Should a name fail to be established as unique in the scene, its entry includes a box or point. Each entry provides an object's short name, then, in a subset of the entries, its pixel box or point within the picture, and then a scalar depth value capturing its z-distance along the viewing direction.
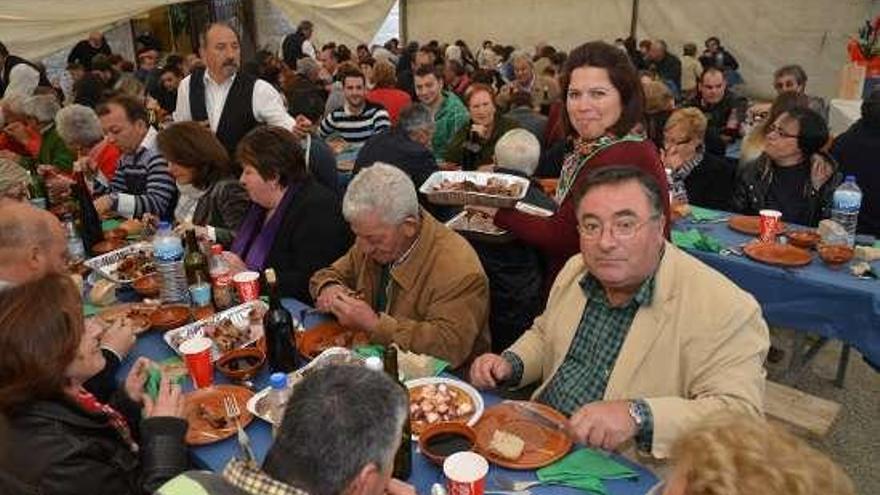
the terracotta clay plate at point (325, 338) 2.52
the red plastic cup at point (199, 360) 2.30
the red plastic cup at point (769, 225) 3.62
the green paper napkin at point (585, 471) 1.74
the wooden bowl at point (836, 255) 3.32
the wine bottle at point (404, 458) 1.78
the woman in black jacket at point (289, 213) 3.23
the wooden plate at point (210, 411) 2.03
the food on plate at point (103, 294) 3.11
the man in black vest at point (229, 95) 4.65
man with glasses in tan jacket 1.85
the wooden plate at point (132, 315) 2.76
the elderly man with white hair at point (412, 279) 2.58
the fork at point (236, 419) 1.88
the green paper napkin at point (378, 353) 2.35
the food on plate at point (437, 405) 2.04
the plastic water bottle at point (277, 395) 2.07
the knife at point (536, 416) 1.95
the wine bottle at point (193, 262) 3.07
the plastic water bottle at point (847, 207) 3.55
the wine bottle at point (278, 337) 2.38
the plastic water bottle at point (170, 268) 3.02
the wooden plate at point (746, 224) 3.87
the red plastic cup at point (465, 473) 1.63
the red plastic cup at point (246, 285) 2.92
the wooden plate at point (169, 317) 2.78
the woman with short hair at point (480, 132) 5.82
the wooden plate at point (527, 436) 1.83
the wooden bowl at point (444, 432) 1.88
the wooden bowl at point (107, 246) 3.75
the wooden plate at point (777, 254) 3.39
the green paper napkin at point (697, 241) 3.68
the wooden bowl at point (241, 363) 2.35
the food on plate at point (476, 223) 3.36
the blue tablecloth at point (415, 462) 1.73
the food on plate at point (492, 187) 3.31
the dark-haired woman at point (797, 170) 3.95
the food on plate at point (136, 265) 3.32
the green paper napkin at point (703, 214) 4.16
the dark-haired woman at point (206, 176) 3.70
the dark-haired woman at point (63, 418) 1.71
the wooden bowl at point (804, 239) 3.55
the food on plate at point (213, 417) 2.07
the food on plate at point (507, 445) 1.84
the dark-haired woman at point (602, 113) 2.52
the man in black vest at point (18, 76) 8.09
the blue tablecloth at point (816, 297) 3.13
